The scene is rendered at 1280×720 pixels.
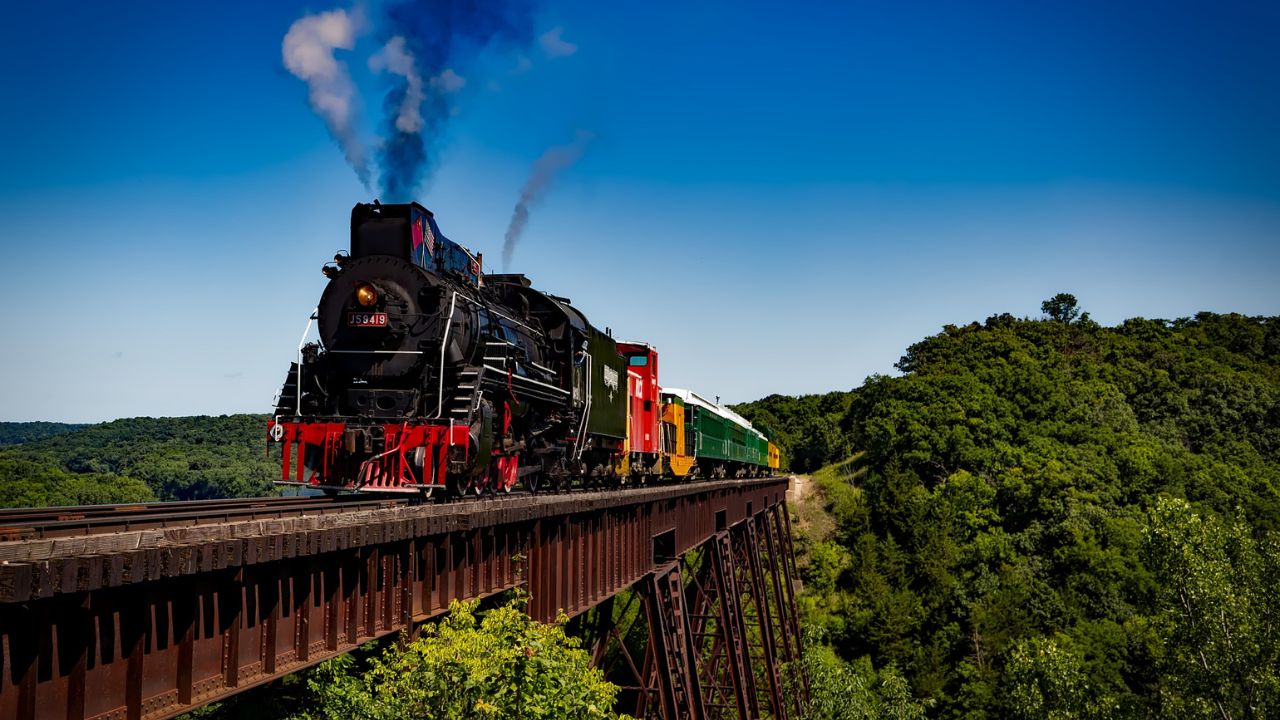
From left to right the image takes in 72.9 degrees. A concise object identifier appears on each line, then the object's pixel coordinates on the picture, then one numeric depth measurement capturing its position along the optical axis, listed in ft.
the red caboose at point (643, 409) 75.25
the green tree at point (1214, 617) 77.36
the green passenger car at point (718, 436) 99.25
